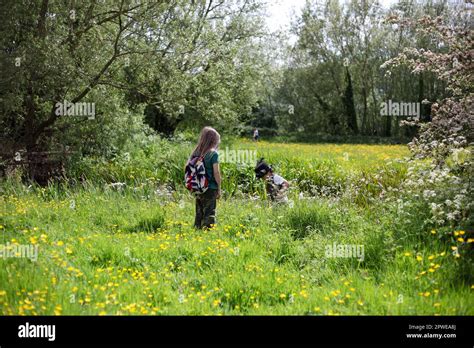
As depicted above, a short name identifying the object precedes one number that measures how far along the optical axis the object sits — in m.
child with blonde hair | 6.60
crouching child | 8.29
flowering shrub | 5.44
